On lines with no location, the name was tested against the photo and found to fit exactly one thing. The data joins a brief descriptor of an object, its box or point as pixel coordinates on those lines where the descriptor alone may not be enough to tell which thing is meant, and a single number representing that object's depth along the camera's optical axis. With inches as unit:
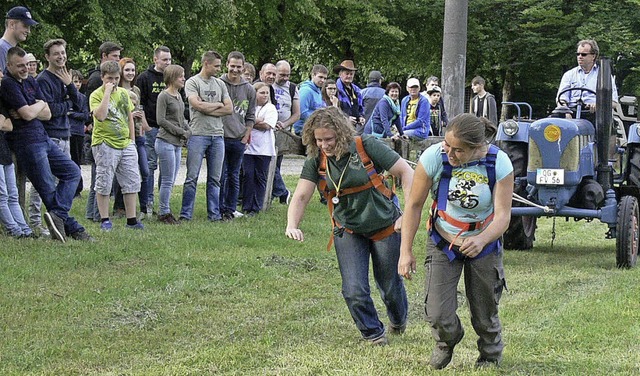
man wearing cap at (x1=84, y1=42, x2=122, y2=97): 487.2
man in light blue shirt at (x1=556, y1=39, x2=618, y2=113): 460.8
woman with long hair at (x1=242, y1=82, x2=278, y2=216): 556.1
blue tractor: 427.2
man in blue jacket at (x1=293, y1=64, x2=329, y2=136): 608.4
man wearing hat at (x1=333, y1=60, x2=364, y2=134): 650.8
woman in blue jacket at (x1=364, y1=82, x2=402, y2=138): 676.1
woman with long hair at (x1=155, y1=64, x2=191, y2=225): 502.3
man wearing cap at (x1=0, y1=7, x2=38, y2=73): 430.6
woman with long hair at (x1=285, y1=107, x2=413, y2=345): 273.6
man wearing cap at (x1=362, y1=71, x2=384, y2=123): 730.2
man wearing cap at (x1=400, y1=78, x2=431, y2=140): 702.5
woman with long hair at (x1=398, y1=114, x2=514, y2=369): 241.9
